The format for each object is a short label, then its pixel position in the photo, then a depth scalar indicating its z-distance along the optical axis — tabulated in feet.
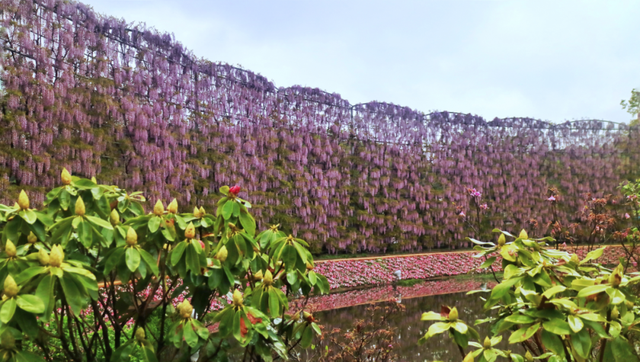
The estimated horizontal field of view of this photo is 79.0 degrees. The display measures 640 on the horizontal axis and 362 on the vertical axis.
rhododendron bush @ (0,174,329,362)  4.12
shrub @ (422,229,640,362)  3.75
